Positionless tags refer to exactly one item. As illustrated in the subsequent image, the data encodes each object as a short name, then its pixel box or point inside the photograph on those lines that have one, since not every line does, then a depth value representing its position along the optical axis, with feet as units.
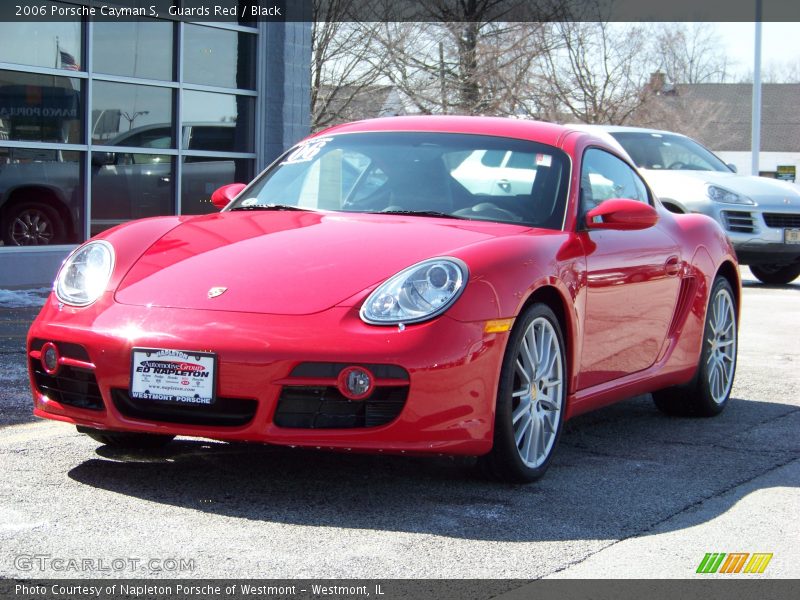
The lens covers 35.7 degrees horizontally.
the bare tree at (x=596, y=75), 114.11
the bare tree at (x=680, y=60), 133.08
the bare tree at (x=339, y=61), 104.63
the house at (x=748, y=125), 212.64
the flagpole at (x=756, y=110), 103.09
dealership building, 39.29
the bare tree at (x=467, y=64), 110.52
